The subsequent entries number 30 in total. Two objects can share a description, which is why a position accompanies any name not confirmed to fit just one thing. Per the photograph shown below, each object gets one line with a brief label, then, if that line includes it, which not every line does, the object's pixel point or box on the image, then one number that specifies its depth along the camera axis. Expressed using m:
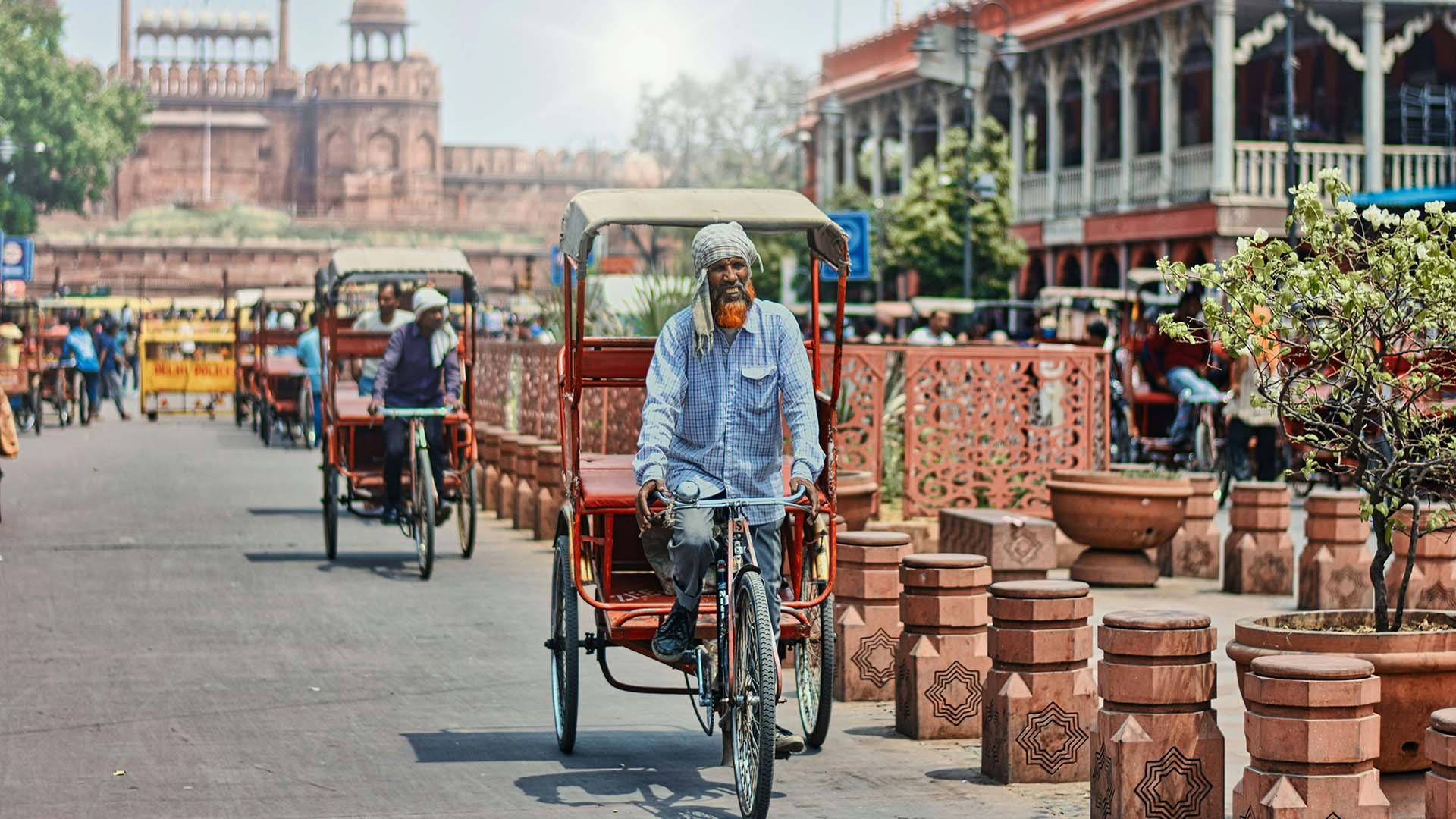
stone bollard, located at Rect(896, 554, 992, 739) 8.17
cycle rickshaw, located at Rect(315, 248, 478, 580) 13.70
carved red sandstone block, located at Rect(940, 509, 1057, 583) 11.19
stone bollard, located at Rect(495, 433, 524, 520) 18.39
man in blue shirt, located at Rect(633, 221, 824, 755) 7.02
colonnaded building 35.53
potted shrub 6.74
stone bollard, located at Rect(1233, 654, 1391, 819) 5.61
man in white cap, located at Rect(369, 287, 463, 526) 14.05
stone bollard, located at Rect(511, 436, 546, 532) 17.27
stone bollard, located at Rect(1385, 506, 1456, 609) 11.12
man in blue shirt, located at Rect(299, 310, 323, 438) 27.61
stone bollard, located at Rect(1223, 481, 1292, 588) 13.31
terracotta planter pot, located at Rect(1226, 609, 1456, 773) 6.21
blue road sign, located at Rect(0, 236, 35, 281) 43.34
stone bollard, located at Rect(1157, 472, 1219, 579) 14.27
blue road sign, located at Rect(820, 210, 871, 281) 22.66
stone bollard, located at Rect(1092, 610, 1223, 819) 6.28
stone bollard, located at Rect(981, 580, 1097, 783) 7.23
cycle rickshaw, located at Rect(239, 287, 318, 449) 31.08
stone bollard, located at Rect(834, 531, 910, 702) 9.09
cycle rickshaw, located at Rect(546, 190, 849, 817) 6.62
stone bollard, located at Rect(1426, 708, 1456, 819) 5.13
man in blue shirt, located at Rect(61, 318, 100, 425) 34.72
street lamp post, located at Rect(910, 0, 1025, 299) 29.55
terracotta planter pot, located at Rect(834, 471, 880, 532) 13.25
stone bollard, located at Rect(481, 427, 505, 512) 19.14
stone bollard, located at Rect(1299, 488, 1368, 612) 12.39
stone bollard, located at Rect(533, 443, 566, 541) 16.53
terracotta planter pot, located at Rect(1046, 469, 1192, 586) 13.17
